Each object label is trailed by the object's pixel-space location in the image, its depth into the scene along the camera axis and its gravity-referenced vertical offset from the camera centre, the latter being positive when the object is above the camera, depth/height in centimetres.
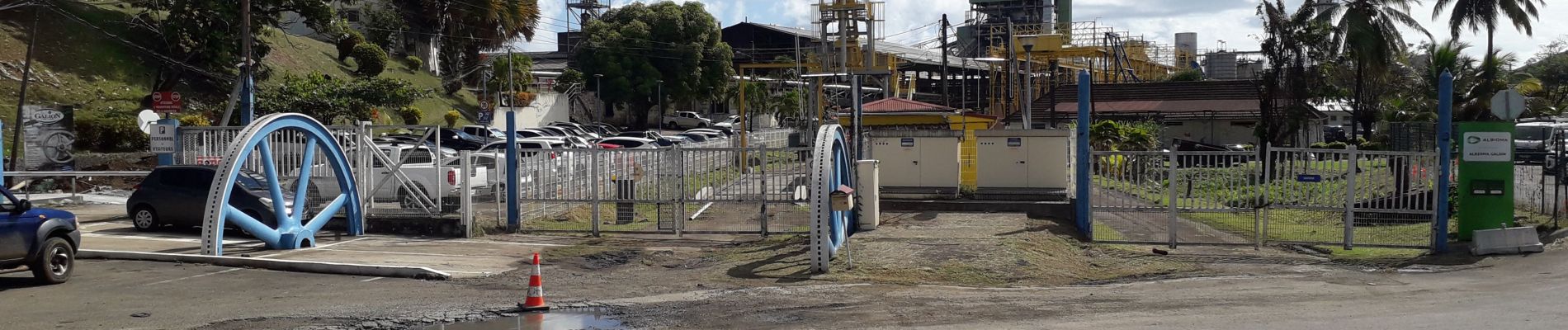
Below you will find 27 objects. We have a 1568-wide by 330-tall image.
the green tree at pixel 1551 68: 6092 +387
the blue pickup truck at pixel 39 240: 1121 -92
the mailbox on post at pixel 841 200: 1291 -67
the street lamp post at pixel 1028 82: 2477 +125
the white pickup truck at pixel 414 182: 1811 -62
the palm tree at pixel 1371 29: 2775 +259
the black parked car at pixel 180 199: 1772 -81
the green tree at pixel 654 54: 6294 +495
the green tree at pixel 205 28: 3638 +382
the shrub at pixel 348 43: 4947 +441
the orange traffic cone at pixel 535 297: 1060 -143
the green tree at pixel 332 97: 3453 +155
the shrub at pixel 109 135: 2902 +30
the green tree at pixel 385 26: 5316 +555
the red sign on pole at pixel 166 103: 2161 +84
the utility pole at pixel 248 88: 2473 +127
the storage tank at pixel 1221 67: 9410 +586
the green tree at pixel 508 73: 5266 +326
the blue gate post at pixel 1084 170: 1600 -45
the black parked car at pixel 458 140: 3616 +11
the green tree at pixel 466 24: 5266 +567
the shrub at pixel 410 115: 4216 +110
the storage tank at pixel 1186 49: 7906 +708
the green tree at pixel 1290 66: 3002 +187
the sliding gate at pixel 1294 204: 1488 -92
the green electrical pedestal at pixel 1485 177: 1441 -54
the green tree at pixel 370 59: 4781 +359
